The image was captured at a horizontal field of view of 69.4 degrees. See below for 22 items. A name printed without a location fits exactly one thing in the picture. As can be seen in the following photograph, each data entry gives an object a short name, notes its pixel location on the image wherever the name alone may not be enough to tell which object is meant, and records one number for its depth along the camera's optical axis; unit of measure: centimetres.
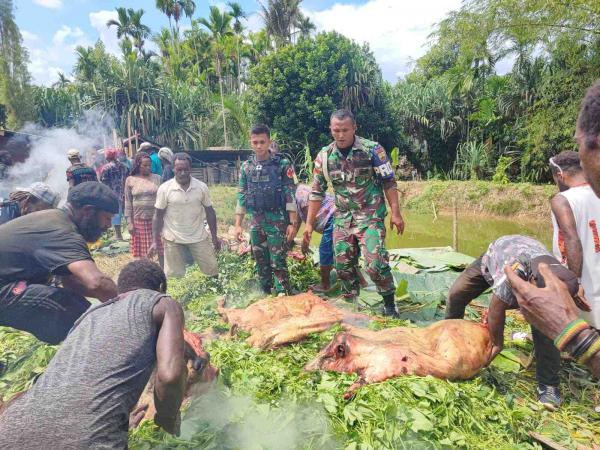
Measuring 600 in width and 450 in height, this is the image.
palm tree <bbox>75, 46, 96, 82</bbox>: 2477
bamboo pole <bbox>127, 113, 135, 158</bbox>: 1325
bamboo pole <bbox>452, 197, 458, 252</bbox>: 820
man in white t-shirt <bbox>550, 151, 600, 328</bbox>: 274
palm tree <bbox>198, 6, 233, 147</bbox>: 3045
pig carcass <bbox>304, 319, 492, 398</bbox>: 258
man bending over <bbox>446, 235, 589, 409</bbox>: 256
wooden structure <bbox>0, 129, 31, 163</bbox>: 1105
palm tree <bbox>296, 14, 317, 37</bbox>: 2706
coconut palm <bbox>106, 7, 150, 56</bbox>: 3725
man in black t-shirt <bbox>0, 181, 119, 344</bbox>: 280
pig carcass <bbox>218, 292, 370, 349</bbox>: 333
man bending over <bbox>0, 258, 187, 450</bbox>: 170
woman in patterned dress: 655
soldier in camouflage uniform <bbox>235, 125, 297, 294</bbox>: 488
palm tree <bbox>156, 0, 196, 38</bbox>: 3756
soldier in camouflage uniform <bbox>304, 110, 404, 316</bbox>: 421
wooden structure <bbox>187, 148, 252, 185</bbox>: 1673
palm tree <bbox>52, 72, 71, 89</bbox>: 3788
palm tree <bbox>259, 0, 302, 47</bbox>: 2586
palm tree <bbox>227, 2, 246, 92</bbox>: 2964
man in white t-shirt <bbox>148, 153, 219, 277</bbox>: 545
